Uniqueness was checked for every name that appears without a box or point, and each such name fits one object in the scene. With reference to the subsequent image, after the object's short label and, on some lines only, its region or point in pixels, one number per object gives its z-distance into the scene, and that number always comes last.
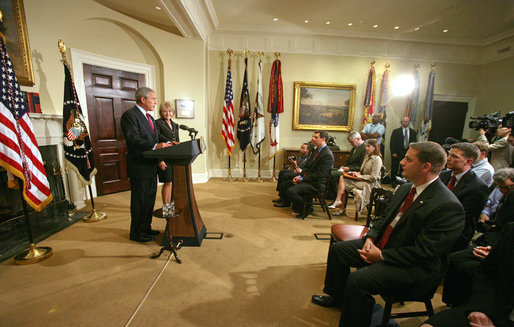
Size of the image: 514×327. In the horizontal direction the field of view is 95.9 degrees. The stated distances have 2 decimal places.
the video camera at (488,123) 3.39
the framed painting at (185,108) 5.21
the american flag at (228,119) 5.70
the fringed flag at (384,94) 5.88
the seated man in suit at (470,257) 1.57
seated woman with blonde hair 3.42
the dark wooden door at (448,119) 6.35
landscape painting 5.95
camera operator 3.62
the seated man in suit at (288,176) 4.07
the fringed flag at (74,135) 3.25
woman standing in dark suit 3.49
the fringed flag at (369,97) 5.86
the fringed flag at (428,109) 5.95
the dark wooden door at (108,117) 4.32
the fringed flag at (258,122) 5.79
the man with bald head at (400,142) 5.75
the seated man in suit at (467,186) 1.86
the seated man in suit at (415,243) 1.30
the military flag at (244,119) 5.75
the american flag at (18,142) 2.09
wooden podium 2.36
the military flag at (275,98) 5.71
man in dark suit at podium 2.54
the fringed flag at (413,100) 5.93
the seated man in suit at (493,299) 1.21
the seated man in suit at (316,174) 3.48
